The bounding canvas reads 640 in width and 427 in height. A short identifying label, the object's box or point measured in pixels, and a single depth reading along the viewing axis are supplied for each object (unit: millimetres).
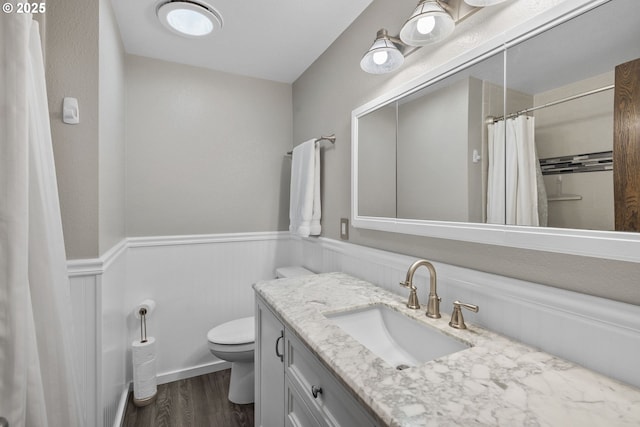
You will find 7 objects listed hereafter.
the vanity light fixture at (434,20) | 1027
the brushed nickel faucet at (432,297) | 1043
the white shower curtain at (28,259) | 685
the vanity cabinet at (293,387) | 773
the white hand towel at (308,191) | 2020
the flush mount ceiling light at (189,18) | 1528
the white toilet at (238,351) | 1798
